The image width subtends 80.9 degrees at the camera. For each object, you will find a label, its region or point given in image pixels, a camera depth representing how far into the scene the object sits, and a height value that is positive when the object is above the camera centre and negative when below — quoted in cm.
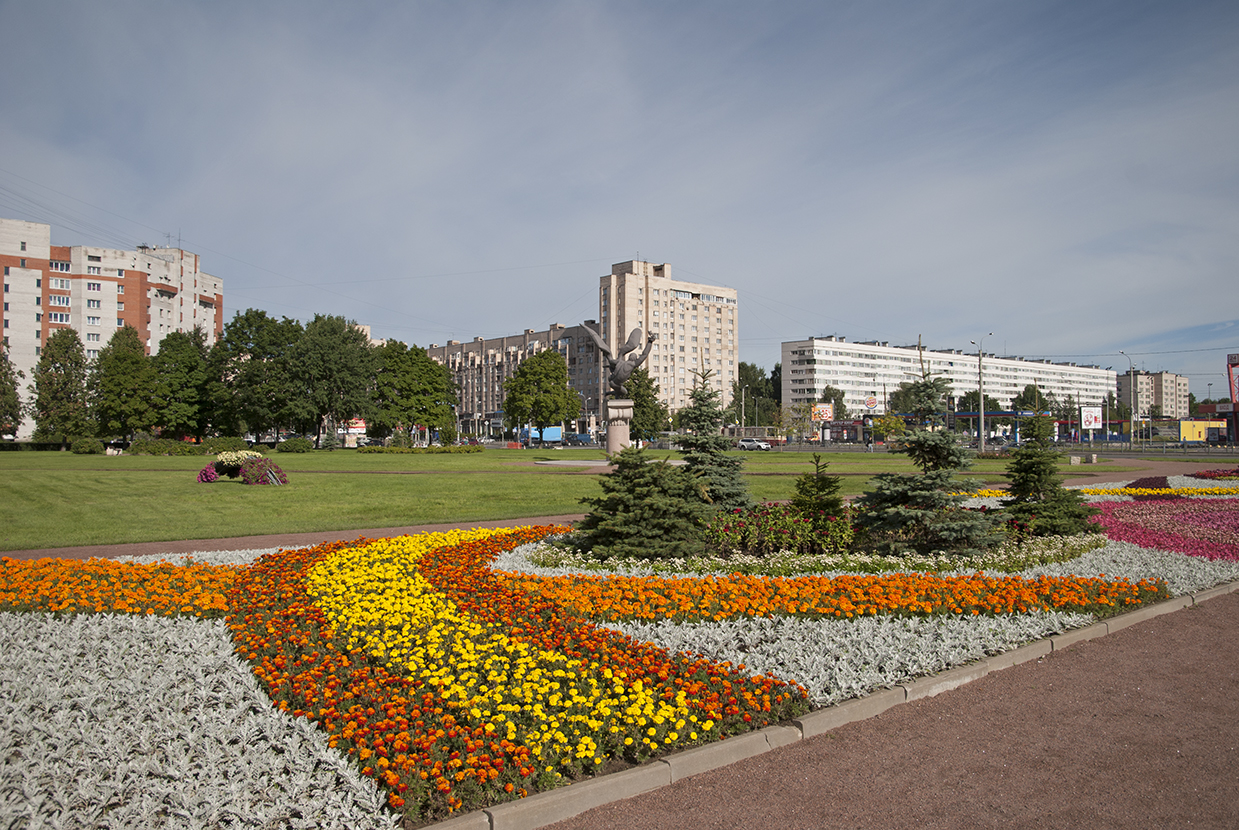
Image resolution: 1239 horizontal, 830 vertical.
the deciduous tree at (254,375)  6359 +507
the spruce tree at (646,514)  1121 -129
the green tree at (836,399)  14788 +685
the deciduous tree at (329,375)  6381 +505
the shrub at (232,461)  2633 -107
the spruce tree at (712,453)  1334 -40
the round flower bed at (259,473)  2569 -147
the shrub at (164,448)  5075 -119
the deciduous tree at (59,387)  7169 +454
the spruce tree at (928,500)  1087 -104
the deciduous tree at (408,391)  7256 +414
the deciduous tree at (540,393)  7981 +443
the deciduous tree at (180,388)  6406 +384
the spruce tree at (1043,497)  1327 -123
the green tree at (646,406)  8056 +295
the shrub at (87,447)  5338 -116
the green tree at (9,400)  7384 +317
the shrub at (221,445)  5138 -99
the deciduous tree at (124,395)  6350 +319
